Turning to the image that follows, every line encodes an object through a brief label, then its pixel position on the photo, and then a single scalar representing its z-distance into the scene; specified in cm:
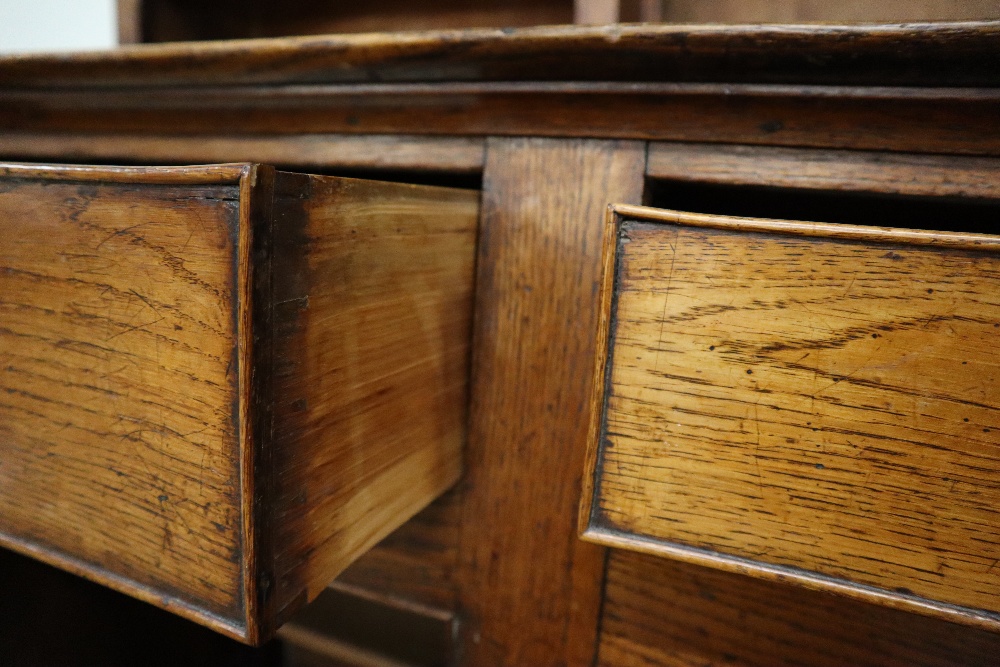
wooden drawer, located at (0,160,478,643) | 37
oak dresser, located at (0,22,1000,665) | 39
